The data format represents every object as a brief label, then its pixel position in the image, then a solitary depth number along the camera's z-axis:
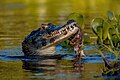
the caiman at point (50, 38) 18.19
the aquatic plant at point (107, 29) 18.66
